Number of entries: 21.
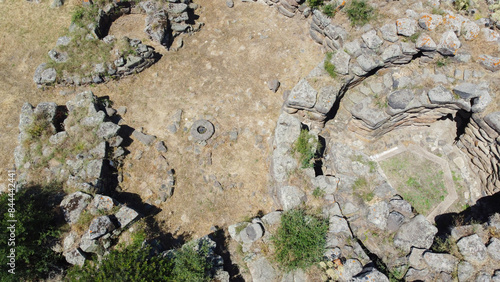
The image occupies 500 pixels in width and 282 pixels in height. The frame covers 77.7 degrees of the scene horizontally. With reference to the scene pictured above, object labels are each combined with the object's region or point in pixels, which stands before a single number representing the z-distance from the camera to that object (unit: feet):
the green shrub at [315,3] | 37.38
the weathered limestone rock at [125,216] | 28.37
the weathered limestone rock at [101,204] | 28.55
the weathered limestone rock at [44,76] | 37.73
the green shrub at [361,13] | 33.83
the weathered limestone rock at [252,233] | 27.25
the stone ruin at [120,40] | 37.88
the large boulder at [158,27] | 39.27
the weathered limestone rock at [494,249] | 23.97
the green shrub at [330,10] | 35.99
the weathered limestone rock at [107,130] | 33.50
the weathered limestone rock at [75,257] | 26.78
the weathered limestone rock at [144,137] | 34.94
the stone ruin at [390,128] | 25.25
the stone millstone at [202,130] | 34.96
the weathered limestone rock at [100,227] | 27.06
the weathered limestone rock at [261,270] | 25.88
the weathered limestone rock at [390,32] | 32.22
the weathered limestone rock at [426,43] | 30.86
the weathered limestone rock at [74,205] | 28.35
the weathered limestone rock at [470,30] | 30.89
